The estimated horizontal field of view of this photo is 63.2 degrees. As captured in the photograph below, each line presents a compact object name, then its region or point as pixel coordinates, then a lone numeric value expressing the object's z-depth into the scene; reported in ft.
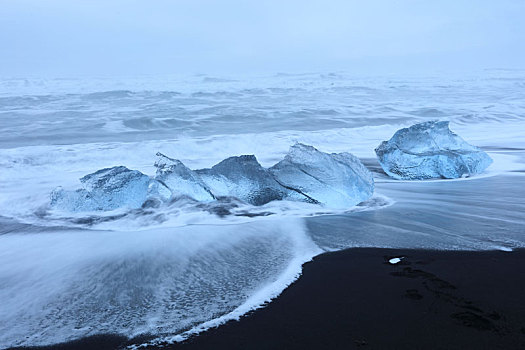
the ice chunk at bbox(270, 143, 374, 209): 14.67
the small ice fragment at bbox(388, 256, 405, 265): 9.53
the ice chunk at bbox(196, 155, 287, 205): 15.10
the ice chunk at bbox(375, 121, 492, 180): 18.62
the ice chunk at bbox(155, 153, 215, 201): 15.10
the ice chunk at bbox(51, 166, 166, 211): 14.58
